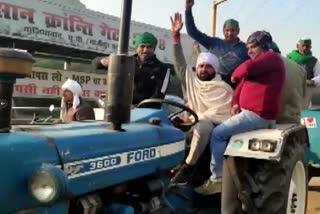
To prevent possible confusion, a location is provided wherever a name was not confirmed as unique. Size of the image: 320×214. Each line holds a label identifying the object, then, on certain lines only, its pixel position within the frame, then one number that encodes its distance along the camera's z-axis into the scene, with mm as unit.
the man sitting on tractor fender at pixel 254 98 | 3175
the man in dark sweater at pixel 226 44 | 4112
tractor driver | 3363
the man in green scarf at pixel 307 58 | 5506
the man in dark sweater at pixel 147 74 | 3649
